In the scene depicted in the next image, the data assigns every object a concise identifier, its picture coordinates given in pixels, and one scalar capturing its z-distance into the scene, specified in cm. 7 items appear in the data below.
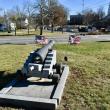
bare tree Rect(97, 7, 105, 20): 4454
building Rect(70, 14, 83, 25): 4771
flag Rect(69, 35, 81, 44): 933
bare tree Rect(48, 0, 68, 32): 2156
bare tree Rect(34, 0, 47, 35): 1977
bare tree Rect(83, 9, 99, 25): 4135
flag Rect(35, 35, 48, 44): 940
